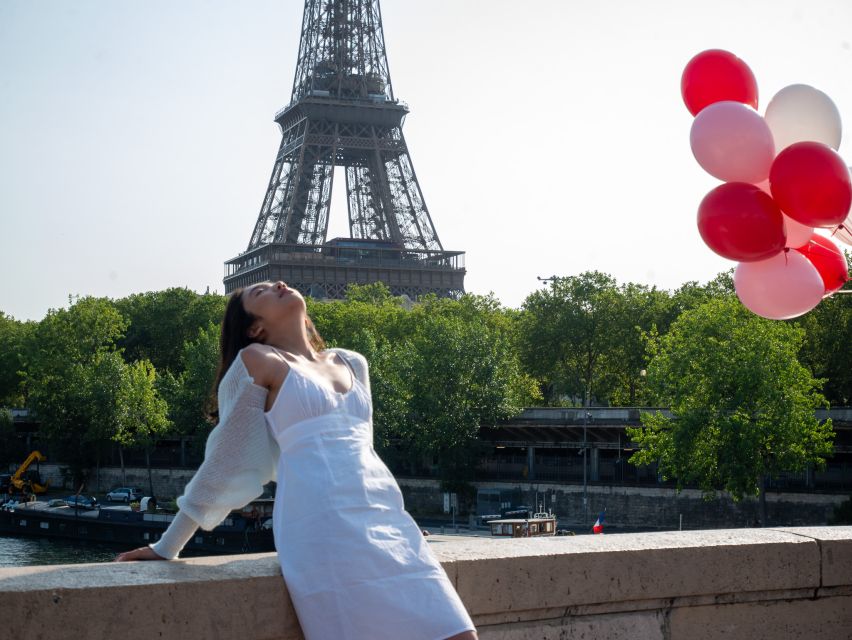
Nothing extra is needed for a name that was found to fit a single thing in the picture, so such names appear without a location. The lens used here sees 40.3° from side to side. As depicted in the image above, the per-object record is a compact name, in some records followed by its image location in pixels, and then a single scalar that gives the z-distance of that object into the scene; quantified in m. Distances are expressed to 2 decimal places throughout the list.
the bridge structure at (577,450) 44.28
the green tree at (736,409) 37.22
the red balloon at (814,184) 6.78
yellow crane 64.31
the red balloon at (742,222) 7.03
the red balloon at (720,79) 7.70
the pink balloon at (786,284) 7.47
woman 3.96
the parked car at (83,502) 52.02
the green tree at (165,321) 78.25
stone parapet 4.02
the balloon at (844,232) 7.48
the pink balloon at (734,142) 7.11
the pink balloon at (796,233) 7.49
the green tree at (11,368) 79.00
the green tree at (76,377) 62.50
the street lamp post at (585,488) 48.94
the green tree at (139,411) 61.84
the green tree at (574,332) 61.22
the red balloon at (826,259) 8.03
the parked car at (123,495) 59.97
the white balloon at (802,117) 7.41
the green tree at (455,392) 52.28
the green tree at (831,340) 47.84
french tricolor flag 41.67
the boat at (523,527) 39.06
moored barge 43.59
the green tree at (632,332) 59.53
